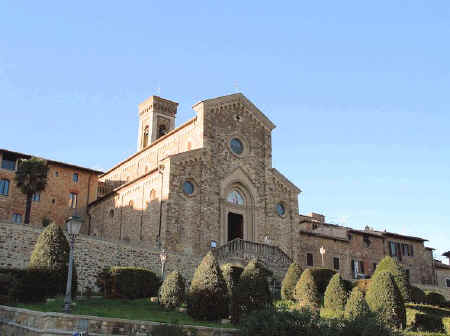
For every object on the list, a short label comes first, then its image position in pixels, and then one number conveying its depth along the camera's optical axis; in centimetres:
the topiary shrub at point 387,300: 2442
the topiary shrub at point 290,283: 3038
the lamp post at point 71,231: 1919
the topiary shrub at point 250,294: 2238
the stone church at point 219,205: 3888
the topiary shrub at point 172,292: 2409
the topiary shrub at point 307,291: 2809
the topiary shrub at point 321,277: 3409
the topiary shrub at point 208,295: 2239
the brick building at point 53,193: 4612
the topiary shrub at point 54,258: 2333
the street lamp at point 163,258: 3082
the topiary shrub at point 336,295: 2658
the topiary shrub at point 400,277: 3078
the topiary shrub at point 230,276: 2593
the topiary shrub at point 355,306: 2214
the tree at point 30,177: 4241
